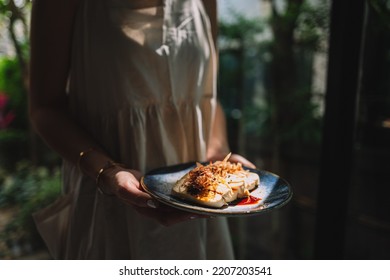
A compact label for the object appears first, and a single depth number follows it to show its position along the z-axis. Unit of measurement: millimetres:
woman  1021
